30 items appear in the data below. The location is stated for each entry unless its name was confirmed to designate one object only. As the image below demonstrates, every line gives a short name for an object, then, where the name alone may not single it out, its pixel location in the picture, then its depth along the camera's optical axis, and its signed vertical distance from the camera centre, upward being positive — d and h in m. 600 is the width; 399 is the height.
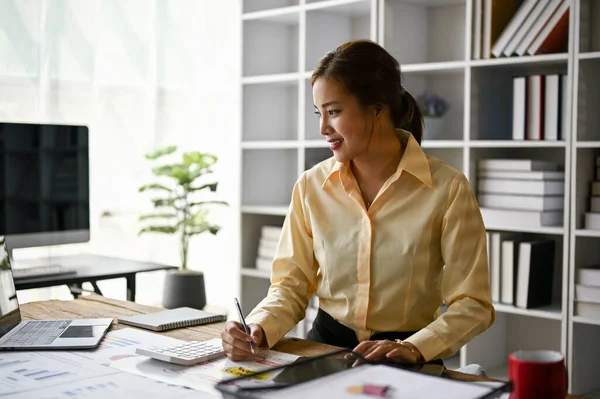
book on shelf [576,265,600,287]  2.92 -0.38
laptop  1.55 -0.34
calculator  1.43 -0.34
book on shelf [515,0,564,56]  3.03 +0.61
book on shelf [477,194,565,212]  3.07 -0.10
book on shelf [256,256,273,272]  3.93 -0.46
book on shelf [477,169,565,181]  3.07 +0.01
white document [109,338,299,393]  1.33 -0.36
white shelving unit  2.98 +0.29
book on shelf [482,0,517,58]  3.18 +0.66
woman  1.72 -0.14
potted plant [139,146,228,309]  3.97 -0.27
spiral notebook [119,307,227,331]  1.73 -0.34
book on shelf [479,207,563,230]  3.07 -0.17
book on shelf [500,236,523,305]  3.18 -0.39
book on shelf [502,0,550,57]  3.07 +0.61
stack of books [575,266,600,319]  2.92 -0.44
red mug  1.04 -0.27
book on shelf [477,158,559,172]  3.12 +0.05
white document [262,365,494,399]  1.07 -0.31
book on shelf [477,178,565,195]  3.07 -0.04
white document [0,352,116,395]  1.30 -0.36
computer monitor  3.00 -0.04
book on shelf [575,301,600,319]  2.93 -0.51
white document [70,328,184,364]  1.49 -0.35
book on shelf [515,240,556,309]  3.13 -0.40
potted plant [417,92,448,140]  3.49 +0.29
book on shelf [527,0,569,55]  3.00 +0.58
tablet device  1.07 -0.30
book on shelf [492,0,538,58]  3.10 +0.62
